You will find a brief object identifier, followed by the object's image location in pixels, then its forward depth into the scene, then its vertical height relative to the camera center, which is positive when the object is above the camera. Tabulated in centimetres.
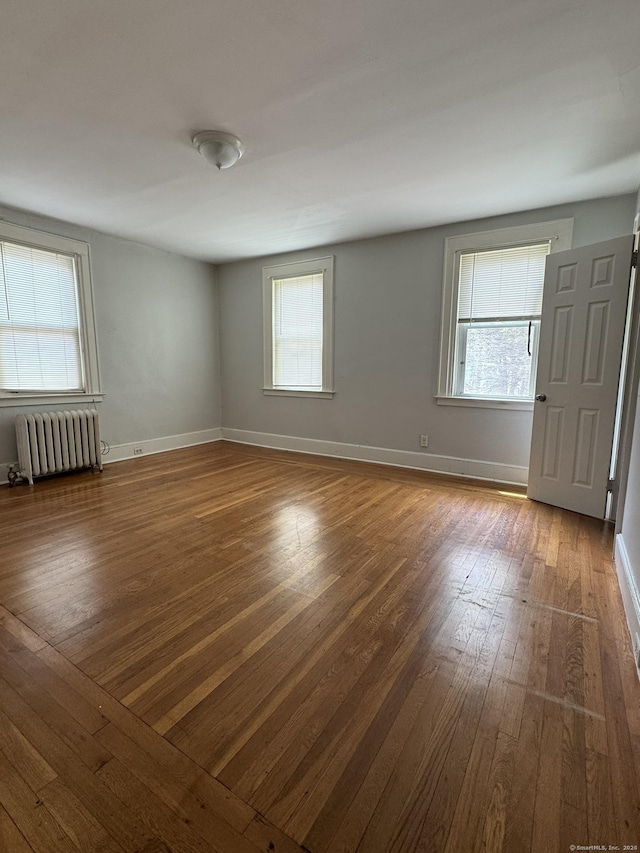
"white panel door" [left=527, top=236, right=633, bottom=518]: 298 +0
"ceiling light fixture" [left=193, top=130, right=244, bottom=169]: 246 +144
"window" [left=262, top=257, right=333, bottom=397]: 505 +57
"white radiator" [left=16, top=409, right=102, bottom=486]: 387 -75
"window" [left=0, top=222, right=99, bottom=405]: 390 +53
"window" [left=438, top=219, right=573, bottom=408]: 375 +60
